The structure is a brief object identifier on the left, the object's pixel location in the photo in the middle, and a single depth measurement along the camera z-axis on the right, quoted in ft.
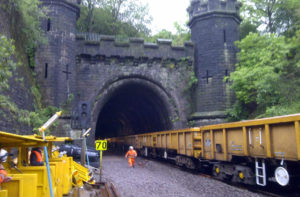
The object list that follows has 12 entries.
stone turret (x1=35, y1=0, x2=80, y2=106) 65.67
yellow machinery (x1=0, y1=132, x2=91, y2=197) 14.61
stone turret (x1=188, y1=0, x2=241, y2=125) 70.64
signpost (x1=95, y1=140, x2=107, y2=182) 37.23
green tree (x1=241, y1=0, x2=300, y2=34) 81.51
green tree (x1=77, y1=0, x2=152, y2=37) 107.55
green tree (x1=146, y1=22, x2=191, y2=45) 124.11
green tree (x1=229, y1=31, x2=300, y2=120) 56.34
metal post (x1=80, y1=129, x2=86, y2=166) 35.12
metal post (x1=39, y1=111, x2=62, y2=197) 14.84
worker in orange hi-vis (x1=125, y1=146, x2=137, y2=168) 51.26
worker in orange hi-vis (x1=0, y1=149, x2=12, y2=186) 13.35
